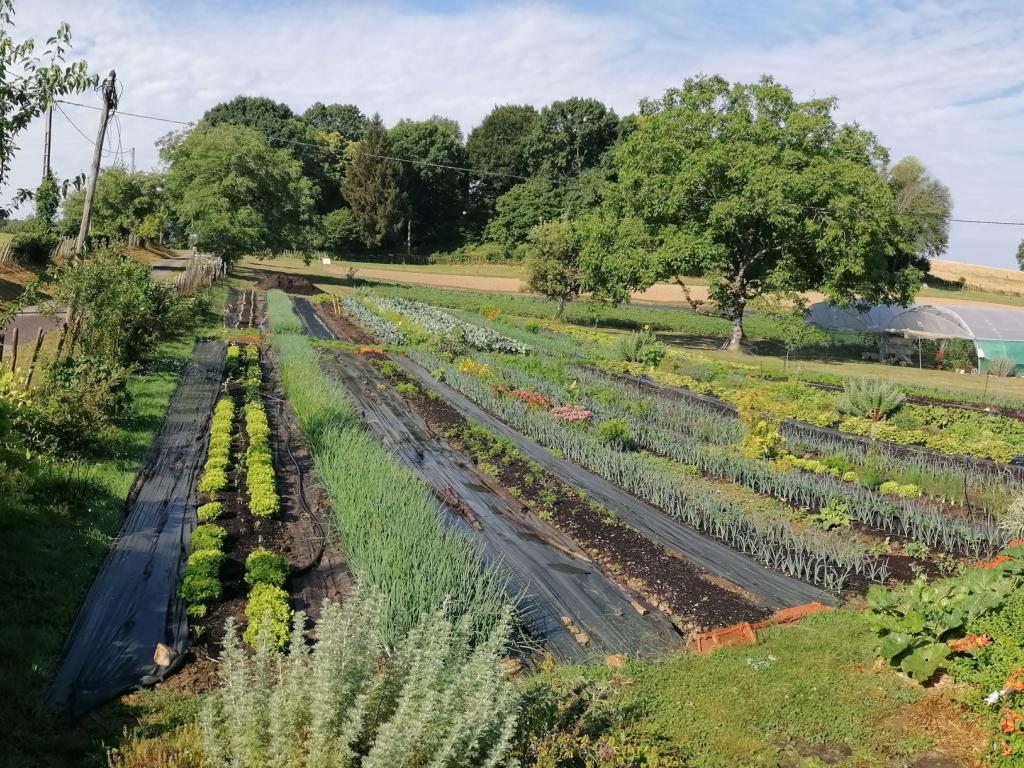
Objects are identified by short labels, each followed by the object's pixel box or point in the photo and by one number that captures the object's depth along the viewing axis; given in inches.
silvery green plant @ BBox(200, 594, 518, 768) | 135.7
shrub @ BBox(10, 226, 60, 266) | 1082.6
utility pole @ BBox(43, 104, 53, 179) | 1131.9
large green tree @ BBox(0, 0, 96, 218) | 302.2
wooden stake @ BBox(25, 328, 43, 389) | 448.8
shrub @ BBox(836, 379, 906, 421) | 646.5
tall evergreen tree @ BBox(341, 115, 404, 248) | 2460.6
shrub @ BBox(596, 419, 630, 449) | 487.8
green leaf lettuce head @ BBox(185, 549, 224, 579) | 271.6
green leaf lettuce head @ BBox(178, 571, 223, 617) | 258.7
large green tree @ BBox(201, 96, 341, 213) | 2677.2
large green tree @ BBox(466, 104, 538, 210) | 2950.3
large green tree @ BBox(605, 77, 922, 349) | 1048.8
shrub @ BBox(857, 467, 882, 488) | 446.8
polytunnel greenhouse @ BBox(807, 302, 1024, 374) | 1111.0
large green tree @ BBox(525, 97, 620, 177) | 2714.1
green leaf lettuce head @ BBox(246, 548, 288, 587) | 268.4
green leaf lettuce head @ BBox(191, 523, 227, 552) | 291.7
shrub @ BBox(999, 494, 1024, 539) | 356.8
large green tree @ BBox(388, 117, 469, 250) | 2770.7
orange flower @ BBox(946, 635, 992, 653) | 230.4
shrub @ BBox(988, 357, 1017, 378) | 1062.4
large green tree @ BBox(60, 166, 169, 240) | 1793.8
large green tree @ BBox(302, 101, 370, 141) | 3235.7
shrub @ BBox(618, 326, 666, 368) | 883.4
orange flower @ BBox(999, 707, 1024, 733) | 194.7
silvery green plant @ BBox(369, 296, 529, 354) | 941.8
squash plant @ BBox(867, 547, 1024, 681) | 242.8
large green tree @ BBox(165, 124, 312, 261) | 1493.6
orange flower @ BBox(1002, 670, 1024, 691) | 201.9
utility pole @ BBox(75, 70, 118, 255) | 661.3
